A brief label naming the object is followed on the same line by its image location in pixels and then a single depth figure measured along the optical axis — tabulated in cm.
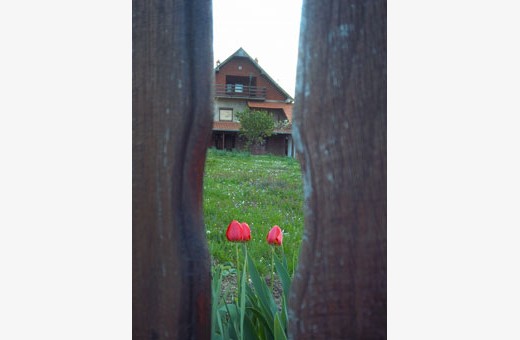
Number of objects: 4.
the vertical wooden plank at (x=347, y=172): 67
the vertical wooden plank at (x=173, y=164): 76
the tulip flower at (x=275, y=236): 133
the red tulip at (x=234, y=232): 134
